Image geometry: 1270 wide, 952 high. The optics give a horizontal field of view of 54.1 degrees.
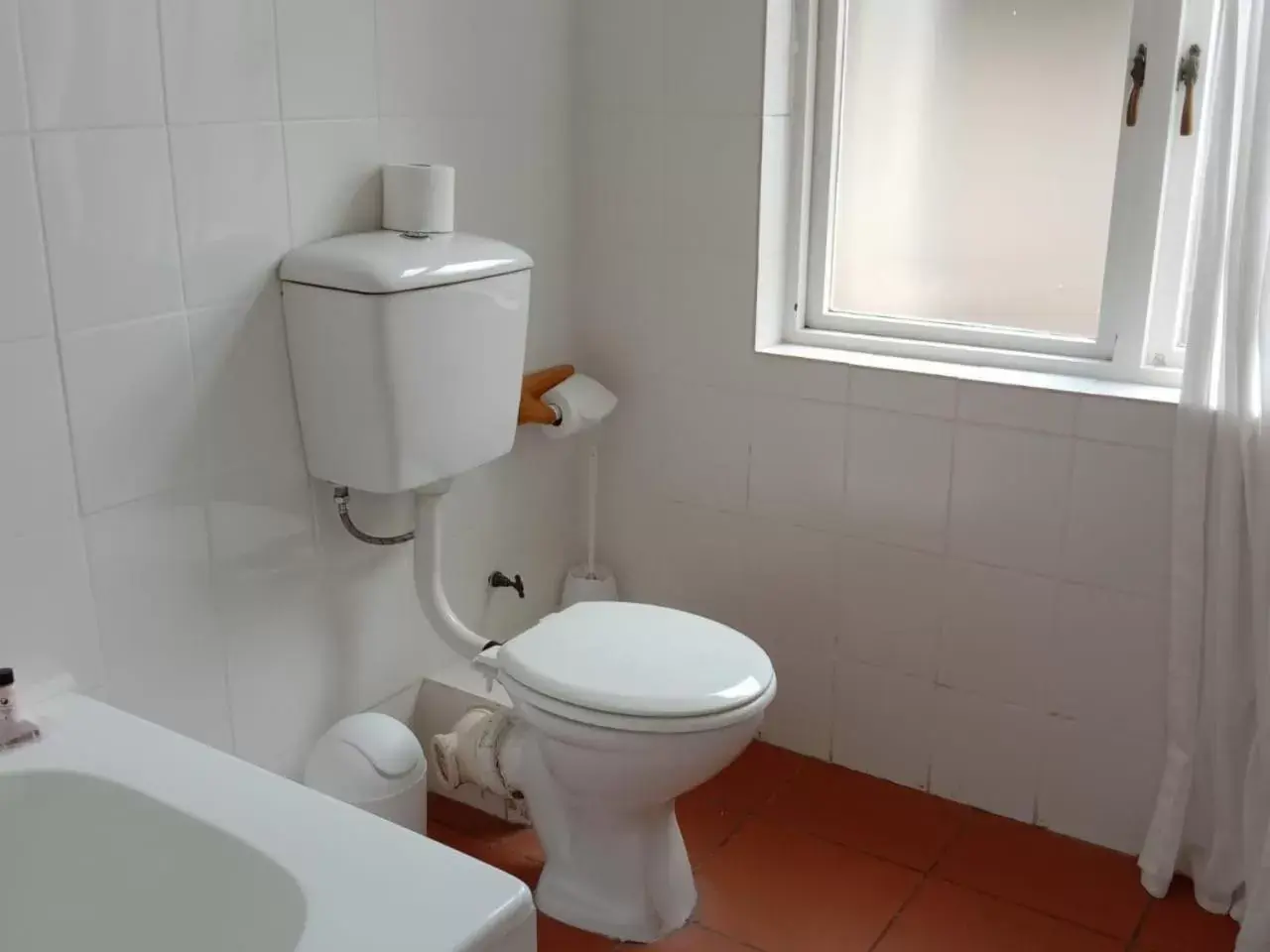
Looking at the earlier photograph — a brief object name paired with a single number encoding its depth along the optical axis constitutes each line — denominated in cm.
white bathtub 118
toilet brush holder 250
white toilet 174
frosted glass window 202
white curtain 170
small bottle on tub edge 148
